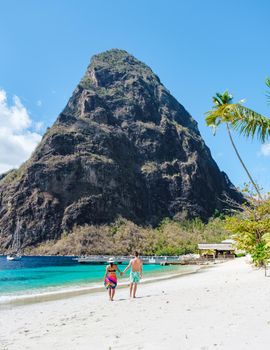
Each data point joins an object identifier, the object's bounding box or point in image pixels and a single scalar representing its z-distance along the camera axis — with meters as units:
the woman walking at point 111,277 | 16.42
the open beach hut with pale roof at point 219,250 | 78.75
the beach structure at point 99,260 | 102.11
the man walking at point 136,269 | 16.62
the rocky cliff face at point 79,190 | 167.25
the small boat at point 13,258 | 119.56
